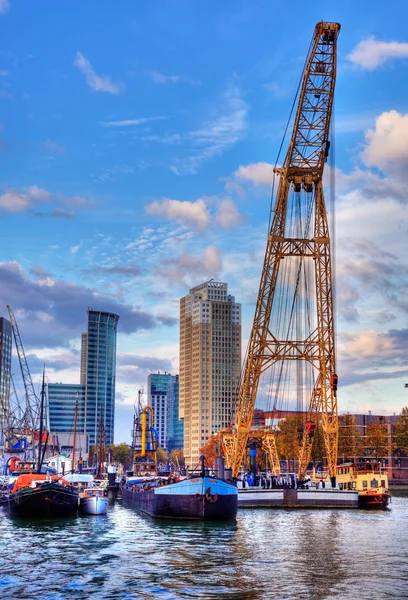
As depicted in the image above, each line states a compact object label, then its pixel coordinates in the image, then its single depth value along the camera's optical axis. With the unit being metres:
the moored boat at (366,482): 82.25
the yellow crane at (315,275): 85.50
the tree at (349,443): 149.25
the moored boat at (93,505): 67.88
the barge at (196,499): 57.12
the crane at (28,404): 160.41
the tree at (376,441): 151.50
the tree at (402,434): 148.00
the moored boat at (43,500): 60.12
